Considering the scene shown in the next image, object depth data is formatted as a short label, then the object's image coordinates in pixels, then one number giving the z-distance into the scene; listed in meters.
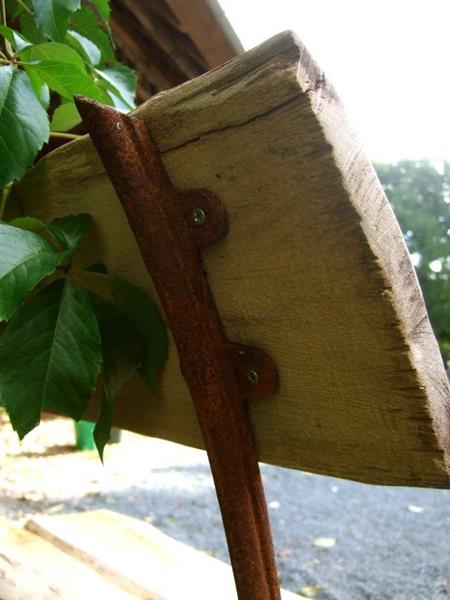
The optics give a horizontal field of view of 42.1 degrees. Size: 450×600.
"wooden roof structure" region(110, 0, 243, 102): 1.10
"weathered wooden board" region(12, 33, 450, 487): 0.32
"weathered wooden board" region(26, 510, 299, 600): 0.74
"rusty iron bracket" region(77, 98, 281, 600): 0.41
